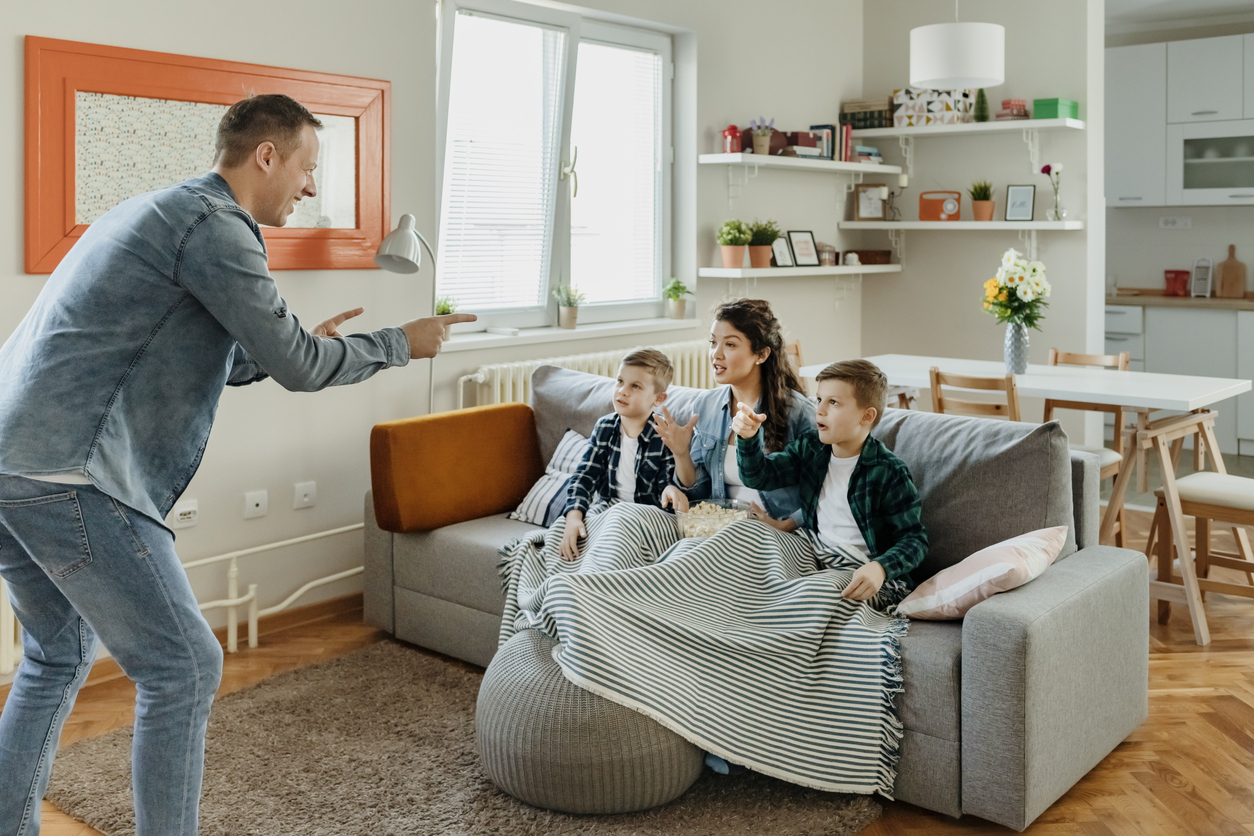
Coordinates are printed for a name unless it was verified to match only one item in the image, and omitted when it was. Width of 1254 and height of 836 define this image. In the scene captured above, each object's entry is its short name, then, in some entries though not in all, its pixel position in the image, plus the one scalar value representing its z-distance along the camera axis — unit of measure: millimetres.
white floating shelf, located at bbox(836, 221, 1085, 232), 5586
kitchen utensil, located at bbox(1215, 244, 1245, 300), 6934
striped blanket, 2434
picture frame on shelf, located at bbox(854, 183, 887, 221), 6203
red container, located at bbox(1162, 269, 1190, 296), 7125
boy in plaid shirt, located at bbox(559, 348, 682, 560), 3158
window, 4559
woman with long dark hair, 2967
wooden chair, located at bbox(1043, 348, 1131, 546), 4270
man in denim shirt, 1793
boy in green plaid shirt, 2682
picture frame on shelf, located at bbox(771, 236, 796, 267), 5688
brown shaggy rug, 2430
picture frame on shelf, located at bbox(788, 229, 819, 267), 5848
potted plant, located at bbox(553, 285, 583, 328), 4895
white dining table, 3660
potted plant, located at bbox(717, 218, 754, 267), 5375
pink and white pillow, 2453
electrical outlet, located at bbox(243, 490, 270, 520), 3699
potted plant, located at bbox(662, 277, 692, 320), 5383
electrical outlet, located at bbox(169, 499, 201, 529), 3500
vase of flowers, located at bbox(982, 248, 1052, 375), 4500
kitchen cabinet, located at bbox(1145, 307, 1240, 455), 6664
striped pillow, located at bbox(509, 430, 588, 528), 3488
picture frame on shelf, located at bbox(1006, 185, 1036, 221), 5781
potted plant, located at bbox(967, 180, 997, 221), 5840
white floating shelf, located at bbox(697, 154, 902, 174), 5328
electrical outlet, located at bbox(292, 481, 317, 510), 3850
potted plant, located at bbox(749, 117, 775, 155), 5438
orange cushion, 3434
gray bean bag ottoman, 2406
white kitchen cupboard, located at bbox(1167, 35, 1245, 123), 6621
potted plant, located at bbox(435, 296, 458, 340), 4367
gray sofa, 2330
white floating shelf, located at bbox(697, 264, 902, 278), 5379
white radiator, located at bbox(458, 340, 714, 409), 4344
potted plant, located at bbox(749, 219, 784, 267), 5422
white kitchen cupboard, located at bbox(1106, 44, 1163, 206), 6910
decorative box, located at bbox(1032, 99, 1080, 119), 5512
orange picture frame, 3082
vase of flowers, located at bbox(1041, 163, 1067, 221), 5680
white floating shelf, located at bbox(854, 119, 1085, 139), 5527
